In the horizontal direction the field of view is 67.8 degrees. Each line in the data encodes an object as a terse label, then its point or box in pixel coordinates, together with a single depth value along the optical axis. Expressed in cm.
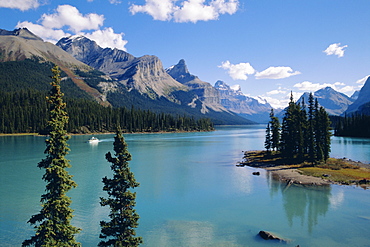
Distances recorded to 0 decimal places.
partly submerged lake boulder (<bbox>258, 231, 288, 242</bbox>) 2959
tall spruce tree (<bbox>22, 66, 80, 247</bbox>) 1989
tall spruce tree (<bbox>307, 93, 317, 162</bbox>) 7319
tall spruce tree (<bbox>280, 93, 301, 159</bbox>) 7925
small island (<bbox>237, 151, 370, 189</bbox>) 5559
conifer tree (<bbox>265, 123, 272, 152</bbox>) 9219
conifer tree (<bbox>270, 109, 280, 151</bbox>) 9206
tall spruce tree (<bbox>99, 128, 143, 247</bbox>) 2177
